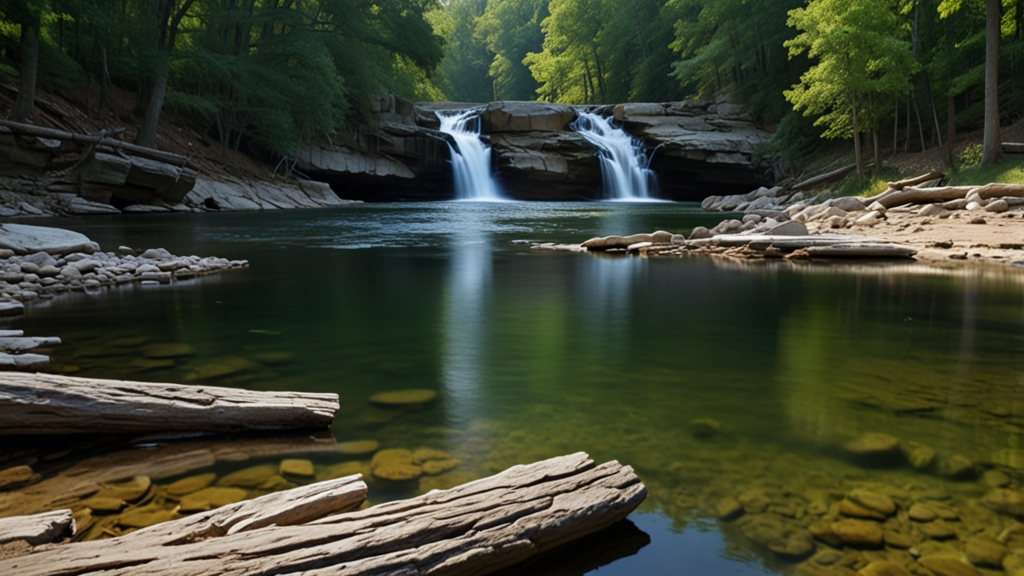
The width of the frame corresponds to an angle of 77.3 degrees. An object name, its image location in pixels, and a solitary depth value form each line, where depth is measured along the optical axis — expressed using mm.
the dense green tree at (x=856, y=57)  20500
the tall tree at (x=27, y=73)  18306
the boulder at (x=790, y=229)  11312
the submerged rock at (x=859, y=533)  2141
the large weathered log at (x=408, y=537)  1691
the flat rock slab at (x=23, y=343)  4281
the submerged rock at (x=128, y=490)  2439
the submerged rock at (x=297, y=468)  2654
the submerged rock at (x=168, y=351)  4451
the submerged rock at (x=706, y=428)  3068
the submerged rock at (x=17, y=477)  2502
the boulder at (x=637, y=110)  35938
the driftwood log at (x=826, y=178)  25234
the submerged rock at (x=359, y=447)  2859
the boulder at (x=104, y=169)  18953
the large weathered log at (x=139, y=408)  2793
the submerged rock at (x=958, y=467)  2619
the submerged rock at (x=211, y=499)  2379
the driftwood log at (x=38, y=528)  1883
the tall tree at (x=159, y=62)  21730
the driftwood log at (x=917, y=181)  16294
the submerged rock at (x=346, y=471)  2623
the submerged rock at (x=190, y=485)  2491
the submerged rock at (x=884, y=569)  1983
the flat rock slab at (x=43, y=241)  8328
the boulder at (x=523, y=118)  36000
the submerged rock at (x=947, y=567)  1982
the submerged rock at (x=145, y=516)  2266
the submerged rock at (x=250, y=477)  2555
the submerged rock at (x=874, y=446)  2824
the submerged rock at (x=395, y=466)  2637
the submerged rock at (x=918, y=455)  2711
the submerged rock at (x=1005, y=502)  2322
